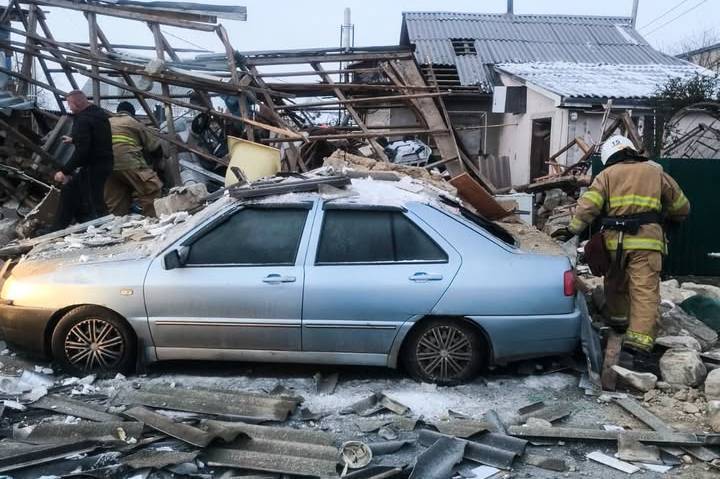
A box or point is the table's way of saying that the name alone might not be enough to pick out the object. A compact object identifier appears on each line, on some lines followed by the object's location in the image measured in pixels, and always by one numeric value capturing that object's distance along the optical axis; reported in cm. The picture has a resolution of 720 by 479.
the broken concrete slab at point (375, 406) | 465
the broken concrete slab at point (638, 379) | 500
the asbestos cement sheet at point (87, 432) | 412
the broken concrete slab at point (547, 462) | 396
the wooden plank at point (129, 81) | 1077
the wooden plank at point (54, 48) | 1080
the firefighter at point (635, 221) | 555
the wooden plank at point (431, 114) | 1330
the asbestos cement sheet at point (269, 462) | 381
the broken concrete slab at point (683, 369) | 503
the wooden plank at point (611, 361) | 505
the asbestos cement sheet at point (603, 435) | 414
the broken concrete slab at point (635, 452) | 406
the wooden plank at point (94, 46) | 1067
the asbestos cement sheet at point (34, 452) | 377
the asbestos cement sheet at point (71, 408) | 441
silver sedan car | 496
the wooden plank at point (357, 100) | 1253
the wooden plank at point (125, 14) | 1098
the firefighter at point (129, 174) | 916
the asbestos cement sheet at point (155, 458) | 383
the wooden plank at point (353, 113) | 1240
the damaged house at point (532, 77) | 1391
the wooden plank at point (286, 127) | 1170
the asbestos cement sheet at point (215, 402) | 449
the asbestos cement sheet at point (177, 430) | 402
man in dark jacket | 816
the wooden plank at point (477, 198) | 650
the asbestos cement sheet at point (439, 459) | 380
